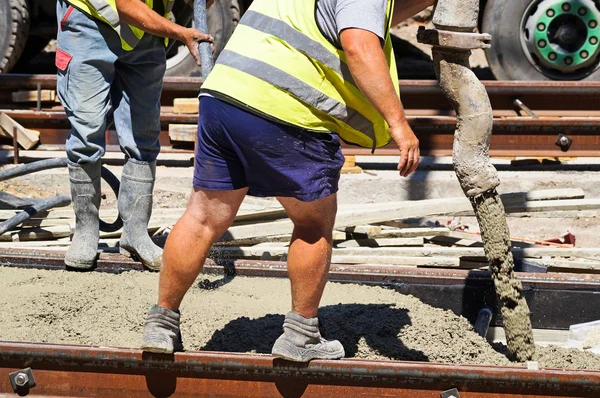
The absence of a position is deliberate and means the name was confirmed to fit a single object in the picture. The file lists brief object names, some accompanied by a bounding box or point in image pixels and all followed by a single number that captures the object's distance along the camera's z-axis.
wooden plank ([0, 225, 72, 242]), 12.80
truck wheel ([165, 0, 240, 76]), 19.48
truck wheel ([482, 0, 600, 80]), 18.55
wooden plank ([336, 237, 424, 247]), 12.58
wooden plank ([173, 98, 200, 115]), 16.55
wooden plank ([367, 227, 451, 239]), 12.77
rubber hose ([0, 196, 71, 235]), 11.87
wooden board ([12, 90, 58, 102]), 17.20
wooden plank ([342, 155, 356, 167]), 15.96
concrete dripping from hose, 8.23
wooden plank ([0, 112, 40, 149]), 16.42
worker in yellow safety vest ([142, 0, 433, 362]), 6.96
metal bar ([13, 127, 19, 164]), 16.17
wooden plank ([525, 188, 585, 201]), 13.49
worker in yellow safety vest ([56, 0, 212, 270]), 9.94
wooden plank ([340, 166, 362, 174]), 15.82
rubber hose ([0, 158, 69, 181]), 11.67
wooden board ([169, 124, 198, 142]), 16.19
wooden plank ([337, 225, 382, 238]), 12.76
